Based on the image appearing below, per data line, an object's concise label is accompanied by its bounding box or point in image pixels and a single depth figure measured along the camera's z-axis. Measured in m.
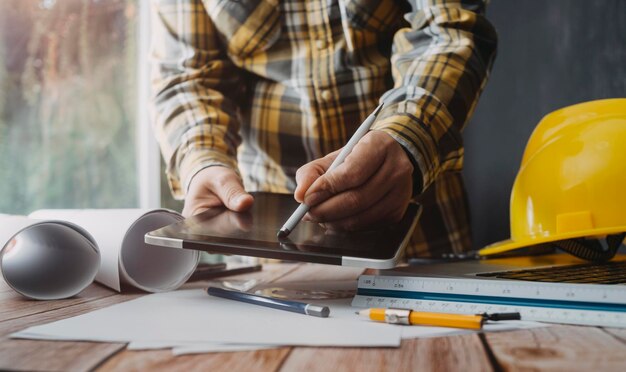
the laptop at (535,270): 0.65
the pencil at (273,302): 0.58
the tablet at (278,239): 0.59
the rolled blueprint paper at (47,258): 0.71
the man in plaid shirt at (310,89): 0.92
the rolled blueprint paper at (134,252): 0.74
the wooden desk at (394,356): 0.43
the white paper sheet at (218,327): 0.49
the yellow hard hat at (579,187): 0.86
